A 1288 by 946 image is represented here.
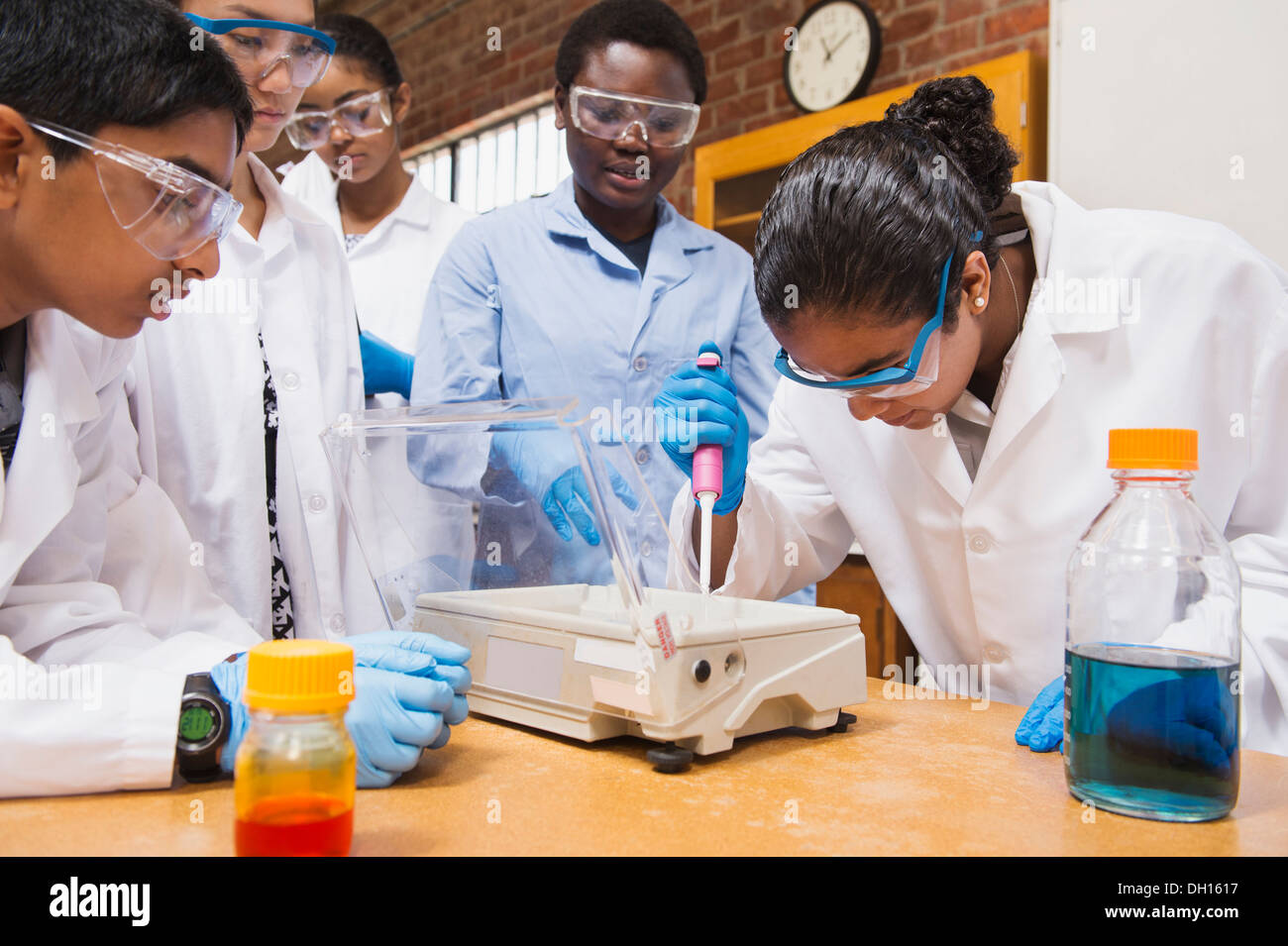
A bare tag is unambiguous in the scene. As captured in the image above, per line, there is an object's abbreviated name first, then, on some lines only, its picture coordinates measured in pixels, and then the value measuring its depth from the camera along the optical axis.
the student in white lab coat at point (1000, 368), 1.24
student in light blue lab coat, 2.09
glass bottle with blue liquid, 0.88
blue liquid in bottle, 0.88
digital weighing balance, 1.04
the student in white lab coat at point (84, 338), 0.93
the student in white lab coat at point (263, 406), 1.58
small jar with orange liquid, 0.70
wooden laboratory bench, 0.83
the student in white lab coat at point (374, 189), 2.69
